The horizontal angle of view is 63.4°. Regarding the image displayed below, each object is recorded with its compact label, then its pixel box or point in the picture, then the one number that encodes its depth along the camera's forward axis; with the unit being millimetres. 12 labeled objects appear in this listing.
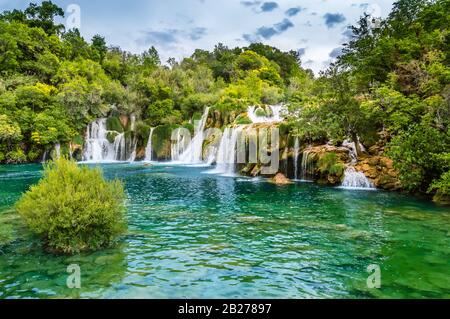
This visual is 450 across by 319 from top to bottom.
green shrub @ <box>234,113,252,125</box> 39950
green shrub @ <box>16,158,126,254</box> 9969
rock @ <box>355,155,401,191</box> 22108
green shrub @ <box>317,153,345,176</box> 24125
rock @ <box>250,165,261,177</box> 29836
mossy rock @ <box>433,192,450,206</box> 17745
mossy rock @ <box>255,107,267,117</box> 43375
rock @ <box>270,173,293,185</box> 25639
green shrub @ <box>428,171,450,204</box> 16375
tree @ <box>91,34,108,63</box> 75056
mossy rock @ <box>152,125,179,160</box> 46219
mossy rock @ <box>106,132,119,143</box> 48512
